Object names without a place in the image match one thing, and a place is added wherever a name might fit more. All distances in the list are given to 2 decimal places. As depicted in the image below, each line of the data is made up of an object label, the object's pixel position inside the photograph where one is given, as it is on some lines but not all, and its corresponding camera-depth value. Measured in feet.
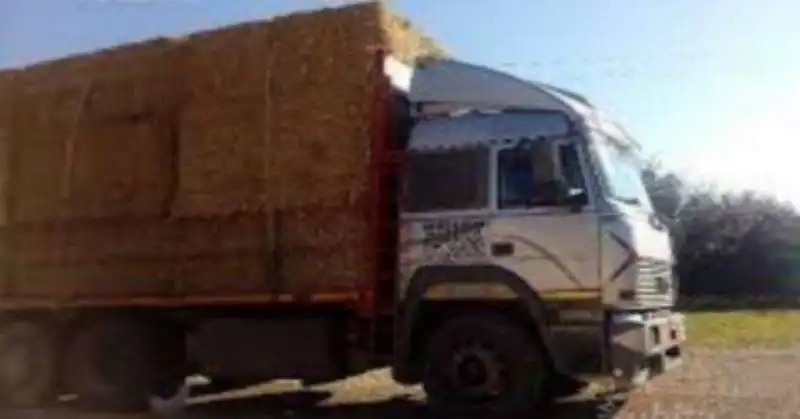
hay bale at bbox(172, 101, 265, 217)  35.17
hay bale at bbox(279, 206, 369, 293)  33.12
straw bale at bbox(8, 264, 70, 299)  38.99
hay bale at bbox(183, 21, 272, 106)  35.42
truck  30.42
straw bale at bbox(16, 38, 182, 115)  37.32
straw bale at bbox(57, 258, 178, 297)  36.83
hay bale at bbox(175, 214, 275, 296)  35.04
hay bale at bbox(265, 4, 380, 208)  33.35
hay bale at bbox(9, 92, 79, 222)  39.37
